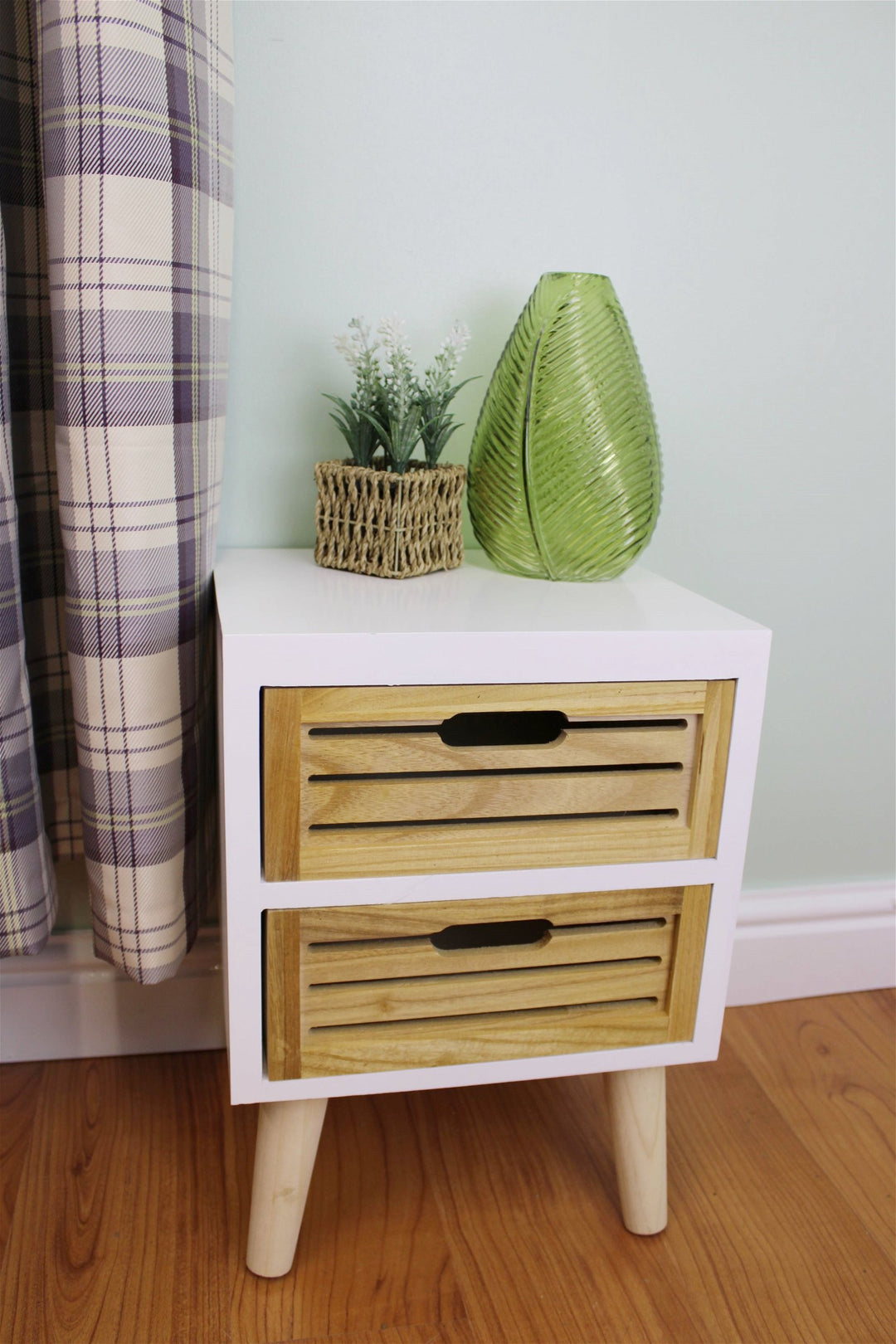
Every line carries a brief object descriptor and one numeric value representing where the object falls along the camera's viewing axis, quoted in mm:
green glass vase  907
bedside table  757
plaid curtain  743
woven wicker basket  876
